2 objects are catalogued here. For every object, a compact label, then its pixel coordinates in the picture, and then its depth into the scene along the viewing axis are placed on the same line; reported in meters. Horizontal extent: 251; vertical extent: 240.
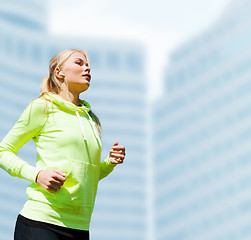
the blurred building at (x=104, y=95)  138.62
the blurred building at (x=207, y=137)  118.31
